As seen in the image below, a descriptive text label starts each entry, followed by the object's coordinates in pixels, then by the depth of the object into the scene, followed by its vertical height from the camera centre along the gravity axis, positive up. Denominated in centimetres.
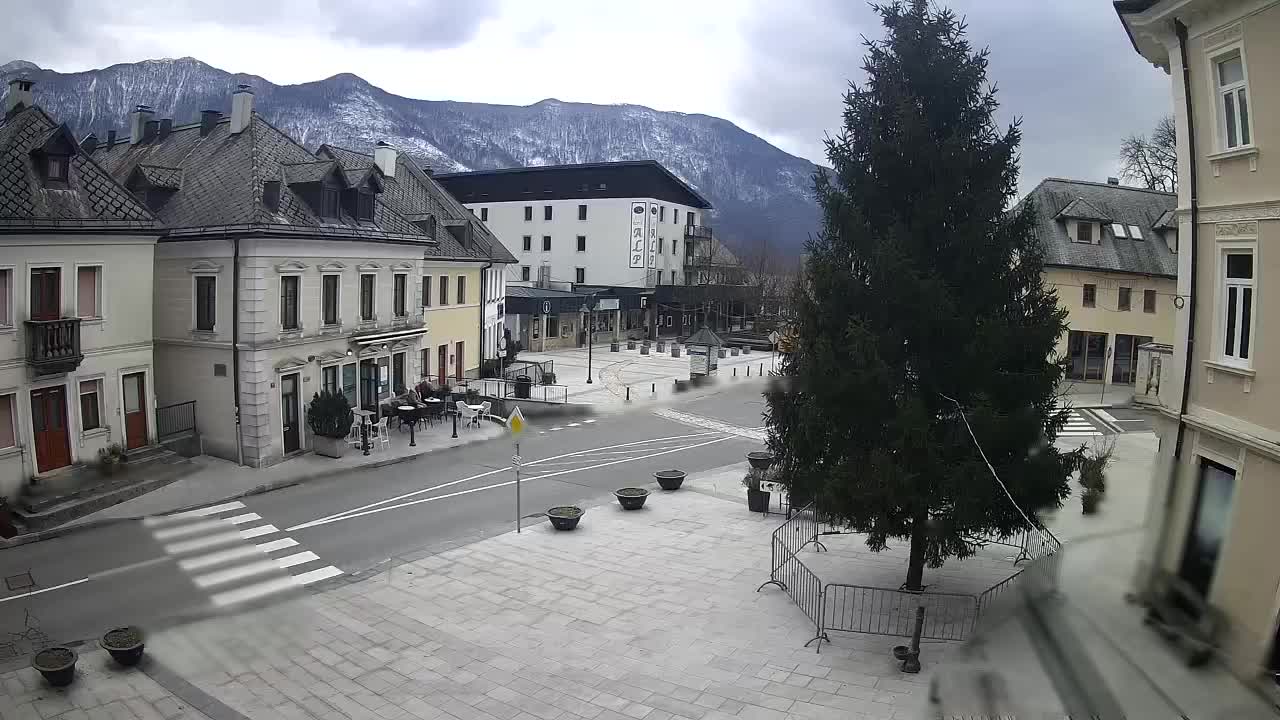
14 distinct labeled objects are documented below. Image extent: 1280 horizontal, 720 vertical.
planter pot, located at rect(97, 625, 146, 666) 1120 -473
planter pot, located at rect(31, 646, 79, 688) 1058 -474
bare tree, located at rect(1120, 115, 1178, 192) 2494 +598
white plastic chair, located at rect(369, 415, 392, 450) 2559 -417
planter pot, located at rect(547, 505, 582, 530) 1759 -449
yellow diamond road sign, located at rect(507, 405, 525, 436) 1809 -261
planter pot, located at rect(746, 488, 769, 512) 1911 -435
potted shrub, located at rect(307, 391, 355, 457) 2412 -362
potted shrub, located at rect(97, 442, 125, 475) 1995 -398
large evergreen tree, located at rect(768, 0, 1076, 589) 1095 -10
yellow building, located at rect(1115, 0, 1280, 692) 572 -3
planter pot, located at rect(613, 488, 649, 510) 1922 -440
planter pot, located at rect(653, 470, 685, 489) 2142 -441
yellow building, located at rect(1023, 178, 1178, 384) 3653 +243
